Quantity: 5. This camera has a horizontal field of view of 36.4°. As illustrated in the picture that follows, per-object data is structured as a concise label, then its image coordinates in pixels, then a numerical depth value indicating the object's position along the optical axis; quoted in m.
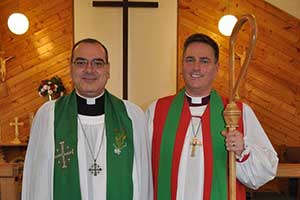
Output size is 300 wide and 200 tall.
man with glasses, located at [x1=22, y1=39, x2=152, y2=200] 2.46
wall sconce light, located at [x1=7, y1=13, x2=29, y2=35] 6.48
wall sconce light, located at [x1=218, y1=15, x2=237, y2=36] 6.42
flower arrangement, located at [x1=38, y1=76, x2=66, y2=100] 6.56
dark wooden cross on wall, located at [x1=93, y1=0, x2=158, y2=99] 6.72
